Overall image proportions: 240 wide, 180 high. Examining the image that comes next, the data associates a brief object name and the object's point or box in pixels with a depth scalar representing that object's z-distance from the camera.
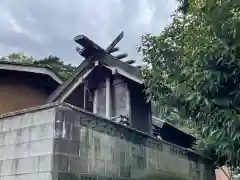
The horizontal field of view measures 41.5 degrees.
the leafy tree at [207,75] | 5.02
